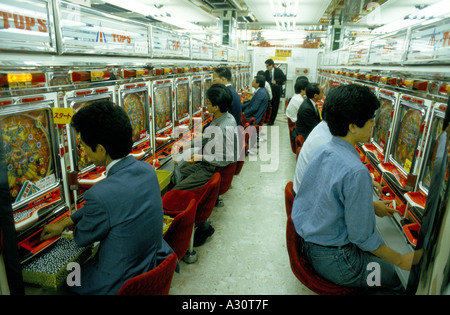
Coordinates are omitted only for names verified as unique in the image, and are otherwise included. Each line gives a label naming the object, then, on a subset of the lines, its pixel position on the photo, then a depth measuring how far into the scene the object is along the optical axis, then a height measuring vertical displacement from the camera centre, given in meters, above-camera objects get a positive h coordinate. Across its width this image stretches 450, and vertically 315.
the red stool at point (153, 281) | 1.09 -0.81
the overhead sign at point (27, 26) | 1.30 +0.19
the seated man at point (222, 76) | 4.66 -0.07
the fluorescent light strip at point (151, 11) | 4.31 +1.07
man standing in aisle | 8.34 -0.61
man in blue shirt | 1.37 -0.64
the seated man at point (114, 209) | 1.25 -0.61
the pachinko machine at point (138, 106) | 2.38 -0.33
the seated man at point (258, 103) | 6.08 -0.62
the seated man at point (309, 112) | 4.11 -0.52
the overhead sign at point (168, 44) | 2.99 +0.30
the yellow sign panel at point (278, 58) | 11.46 +0.60
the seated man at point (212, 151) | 2.84 -0.78
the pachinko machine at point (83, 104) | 1.74 -0.22
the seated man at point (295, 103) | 5.11 -0.49
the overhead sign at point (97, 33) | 1.71 +0.24
